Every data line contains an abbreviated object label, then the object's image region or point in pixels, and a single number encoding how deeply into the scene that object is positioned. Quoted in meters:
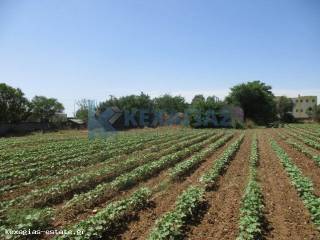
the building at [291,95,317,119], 108.50
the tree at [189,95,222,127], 50.84
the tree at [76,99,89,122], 77.44
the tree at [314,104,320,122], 71.09
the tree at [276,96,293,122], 92.12
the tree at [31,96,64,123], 72.81
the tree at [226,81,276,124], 62.84
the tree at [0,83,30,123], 54.75
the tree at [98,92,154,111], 66.31
